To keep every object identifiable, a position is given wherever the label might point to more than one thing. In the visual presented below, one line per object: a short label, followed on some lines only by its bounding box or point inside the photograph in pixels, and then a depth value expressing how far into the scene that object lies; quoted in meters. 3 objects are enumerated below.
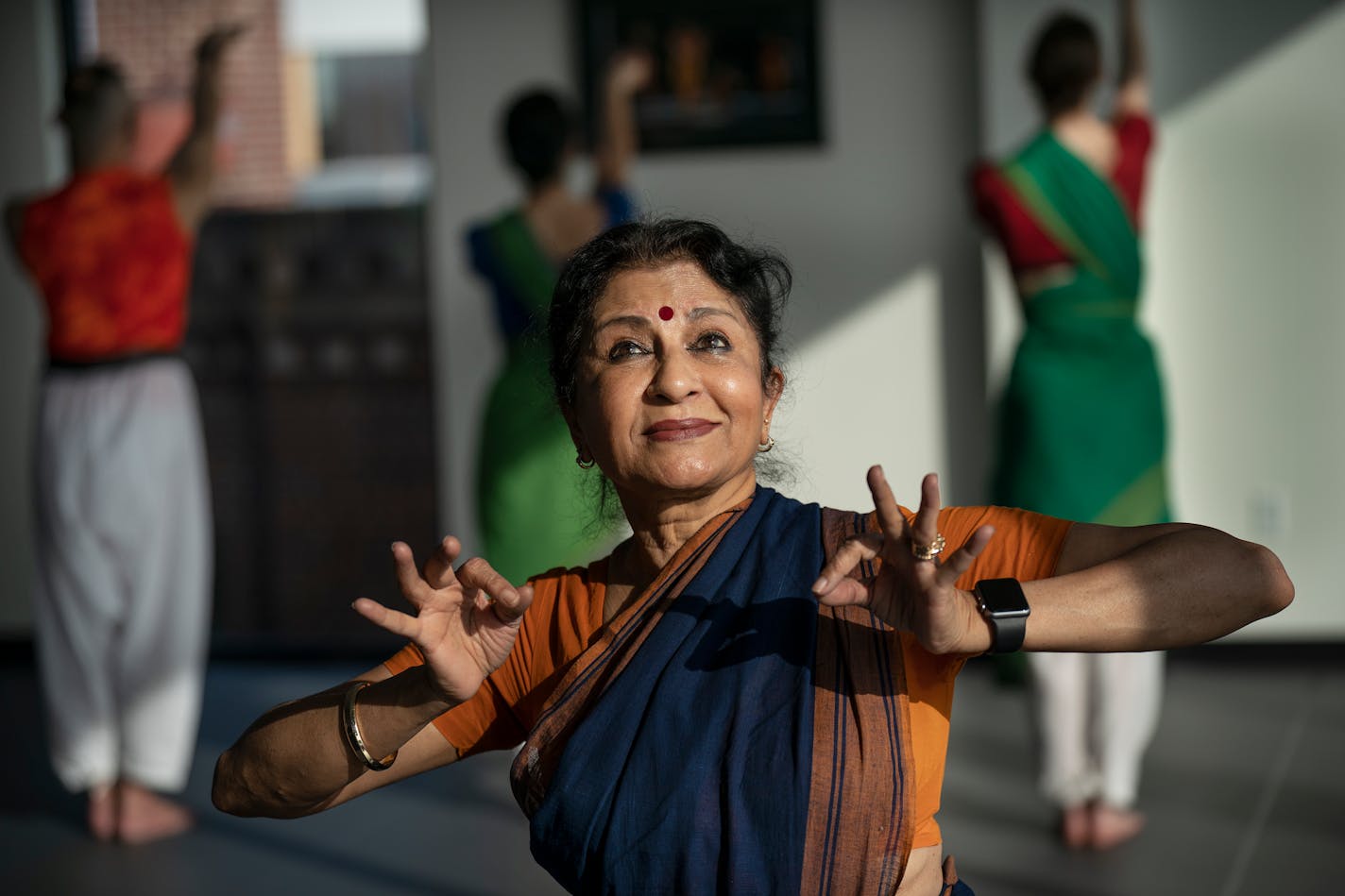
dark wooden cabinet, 5.92
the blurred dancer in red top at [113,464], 3.72
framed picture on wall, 5.20
